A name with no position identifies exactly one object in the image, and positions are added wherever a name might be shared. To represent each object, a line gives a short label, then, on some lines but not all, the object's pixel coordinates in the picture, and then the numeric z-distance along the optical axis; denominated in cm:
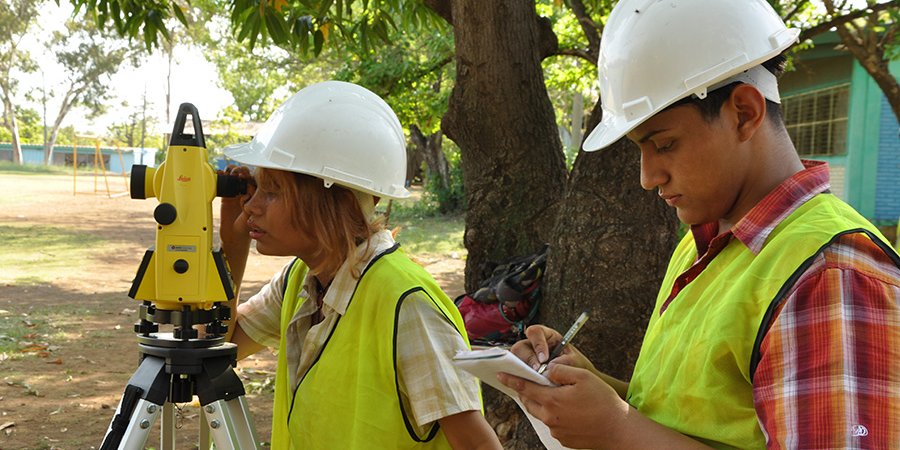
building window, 1476
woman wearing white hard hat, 191
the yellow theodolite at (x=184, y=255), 203
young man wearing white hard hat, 108
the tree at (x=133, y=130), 6144
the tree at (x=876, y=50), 1012
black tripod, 194
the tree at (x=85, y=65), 4116
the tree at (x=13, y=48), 3609
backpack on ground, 390
